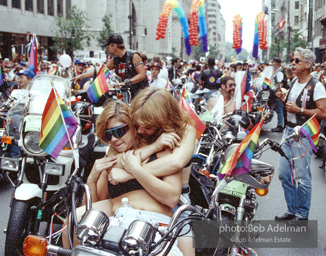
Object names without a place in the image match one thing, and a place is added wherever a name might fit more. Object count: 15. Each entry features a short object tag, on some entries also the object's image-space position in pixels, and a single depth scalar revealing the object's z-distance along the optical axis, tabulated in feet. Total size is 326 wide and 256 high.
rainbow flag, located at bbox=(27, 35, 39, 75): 30.25
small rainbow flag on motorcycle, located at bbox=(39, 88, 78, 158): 11.68
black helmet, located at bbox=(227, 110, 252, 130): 17.09
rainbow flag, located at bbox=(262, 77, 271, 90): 33.68
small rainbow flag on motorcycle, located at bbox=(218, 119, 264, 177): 9.91
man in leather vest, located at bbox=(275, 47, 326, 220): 16.74
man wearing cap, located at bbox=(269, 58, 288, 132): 42.47
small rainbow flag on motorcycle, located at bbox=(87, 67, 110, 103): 18.70
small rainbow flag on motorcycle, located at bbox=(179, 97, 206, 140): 14.44
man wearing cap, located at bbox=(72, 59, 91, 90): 36.86
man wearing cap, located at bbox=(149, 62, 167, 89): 38.06
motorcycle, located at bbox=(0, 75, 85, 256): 12.91
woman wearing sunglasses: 9.51
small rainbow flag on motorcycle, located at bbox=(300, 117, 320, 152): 13.10
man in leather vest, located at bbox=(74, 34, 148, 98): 24.17
